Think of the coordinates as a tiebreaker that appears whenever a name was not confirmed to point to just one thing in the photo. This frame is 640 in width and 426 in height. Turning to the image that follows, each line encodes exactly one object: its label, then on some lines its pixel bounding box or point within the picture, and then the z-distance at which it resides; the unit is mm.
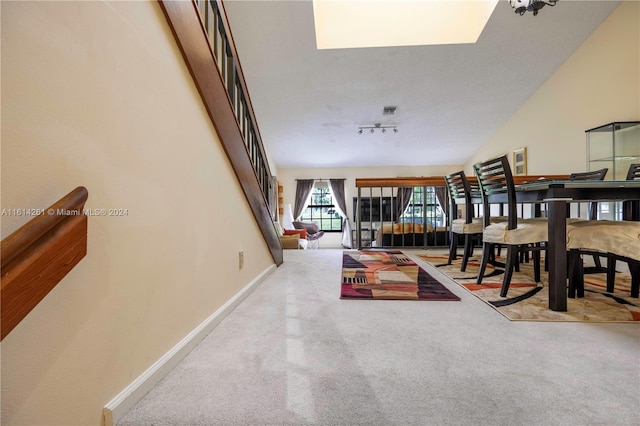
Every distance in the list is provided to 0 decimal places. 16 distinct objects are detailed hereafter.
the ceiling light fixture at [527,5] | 2467
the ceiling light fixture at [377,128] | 5795
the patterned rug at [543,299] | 1526
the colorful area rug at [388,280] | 1933
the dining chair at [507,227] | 1798
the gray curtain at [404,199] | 8289
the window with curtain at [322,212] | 8695
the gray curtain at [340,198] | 8367
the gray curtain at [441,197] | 8148
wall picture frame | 5191
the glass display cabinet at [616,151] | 3080
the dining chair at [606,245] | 1454
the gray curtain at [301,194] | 8469
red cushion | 6200
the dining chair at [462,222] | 2592
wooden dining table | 1581
